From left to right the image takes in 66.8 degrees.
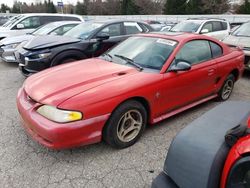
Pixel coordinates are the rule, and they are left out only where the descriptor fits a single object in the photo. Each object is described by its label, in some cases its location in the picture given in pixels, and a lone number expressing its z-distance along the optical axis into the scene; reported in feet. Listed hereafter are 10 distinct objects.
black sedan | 14.03
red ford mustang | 6.83
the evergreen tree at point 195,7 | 68.43
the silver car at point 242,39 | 16.02
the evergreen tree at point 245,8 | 59.64
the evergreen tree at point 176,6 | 75.80
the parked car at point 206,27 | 23.70
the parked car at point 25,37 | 19.40
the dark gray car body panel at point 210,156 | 3.55
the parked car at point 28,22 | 23.95
